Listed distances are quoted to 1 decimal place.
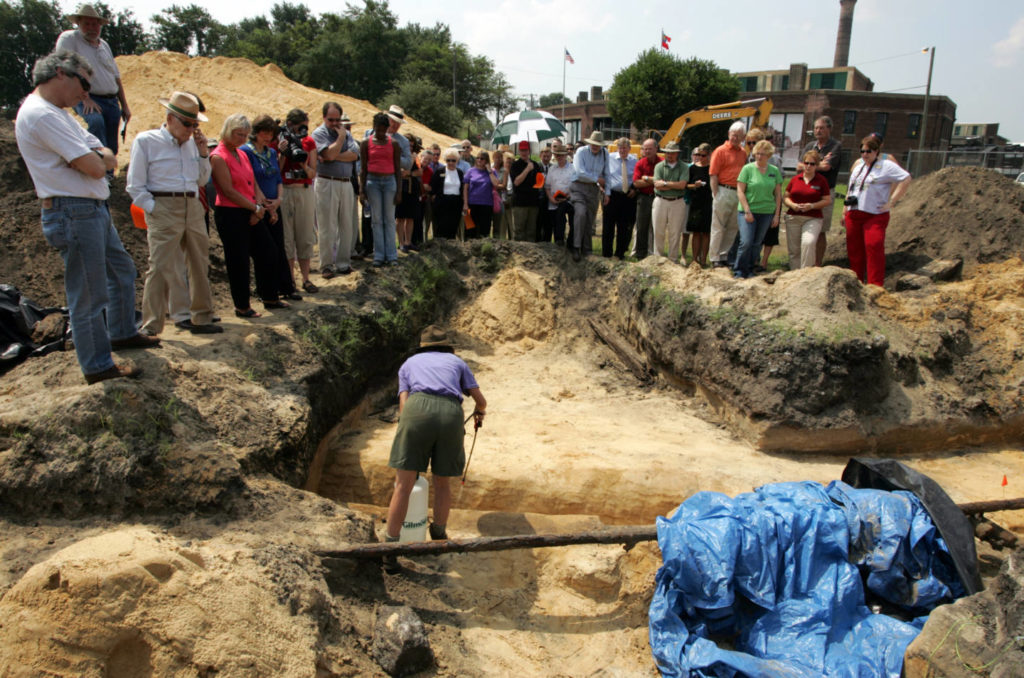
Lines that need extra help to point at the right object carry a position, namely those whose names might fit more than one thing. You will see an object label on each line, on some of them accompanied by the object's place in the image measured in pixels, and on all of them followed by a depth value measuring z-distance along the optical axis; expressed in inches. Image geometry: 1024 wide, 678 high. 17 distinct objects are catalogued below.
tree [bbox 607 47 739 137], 1323.8
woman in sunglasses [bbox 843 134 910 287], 296.5
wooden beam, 155.9
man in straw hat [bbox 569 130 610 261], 355.9
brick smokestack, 1859.0
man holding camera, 270.5
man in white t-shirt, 149.3
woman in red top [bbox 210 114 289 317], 227.6
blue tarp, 151.6
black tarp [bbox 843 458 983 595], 158.1
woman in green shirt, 306.7
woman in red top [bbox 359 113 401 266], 301.4
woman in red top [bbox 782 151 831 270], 311.6
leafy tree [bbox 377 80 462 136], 1250.0
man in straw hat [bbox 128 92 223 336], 199.0
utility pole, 868.6
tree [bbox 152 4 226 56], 1406.3
